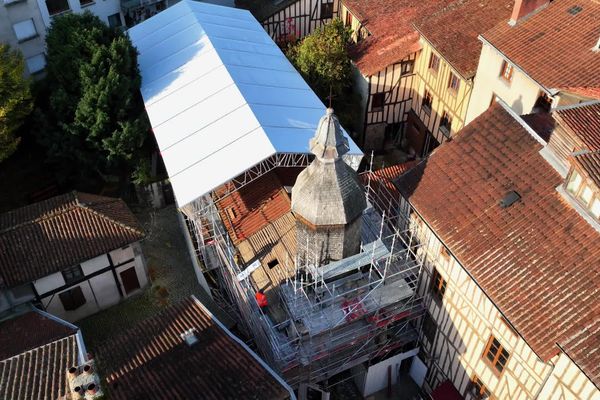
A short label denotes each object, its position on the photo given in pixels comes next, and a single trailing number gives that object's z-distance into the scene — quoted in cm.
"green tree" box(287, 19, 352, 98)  3391
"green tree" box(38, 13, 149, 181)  2866
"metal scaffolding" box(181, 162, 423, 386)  2147
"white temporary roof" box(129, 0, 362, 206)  2472
